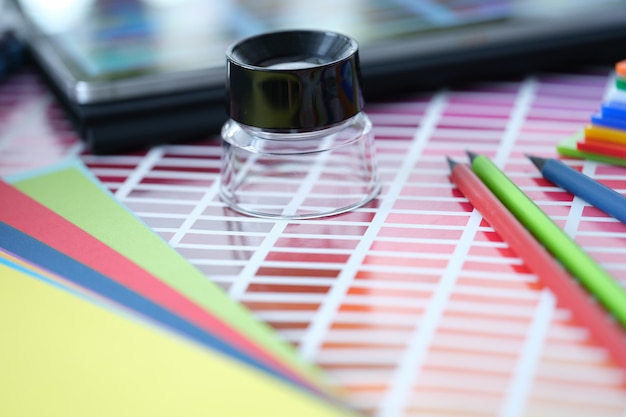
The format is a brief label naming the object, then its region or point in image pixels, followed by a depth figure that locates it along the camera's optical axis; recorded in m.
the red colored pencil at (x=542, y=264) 0.48
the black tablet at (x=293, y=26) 0.59
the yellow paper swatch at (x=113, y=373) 0.47
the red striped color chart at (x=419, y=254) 0.48
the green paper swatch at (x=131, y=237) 0.49
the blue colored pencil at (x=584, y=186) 0.53
